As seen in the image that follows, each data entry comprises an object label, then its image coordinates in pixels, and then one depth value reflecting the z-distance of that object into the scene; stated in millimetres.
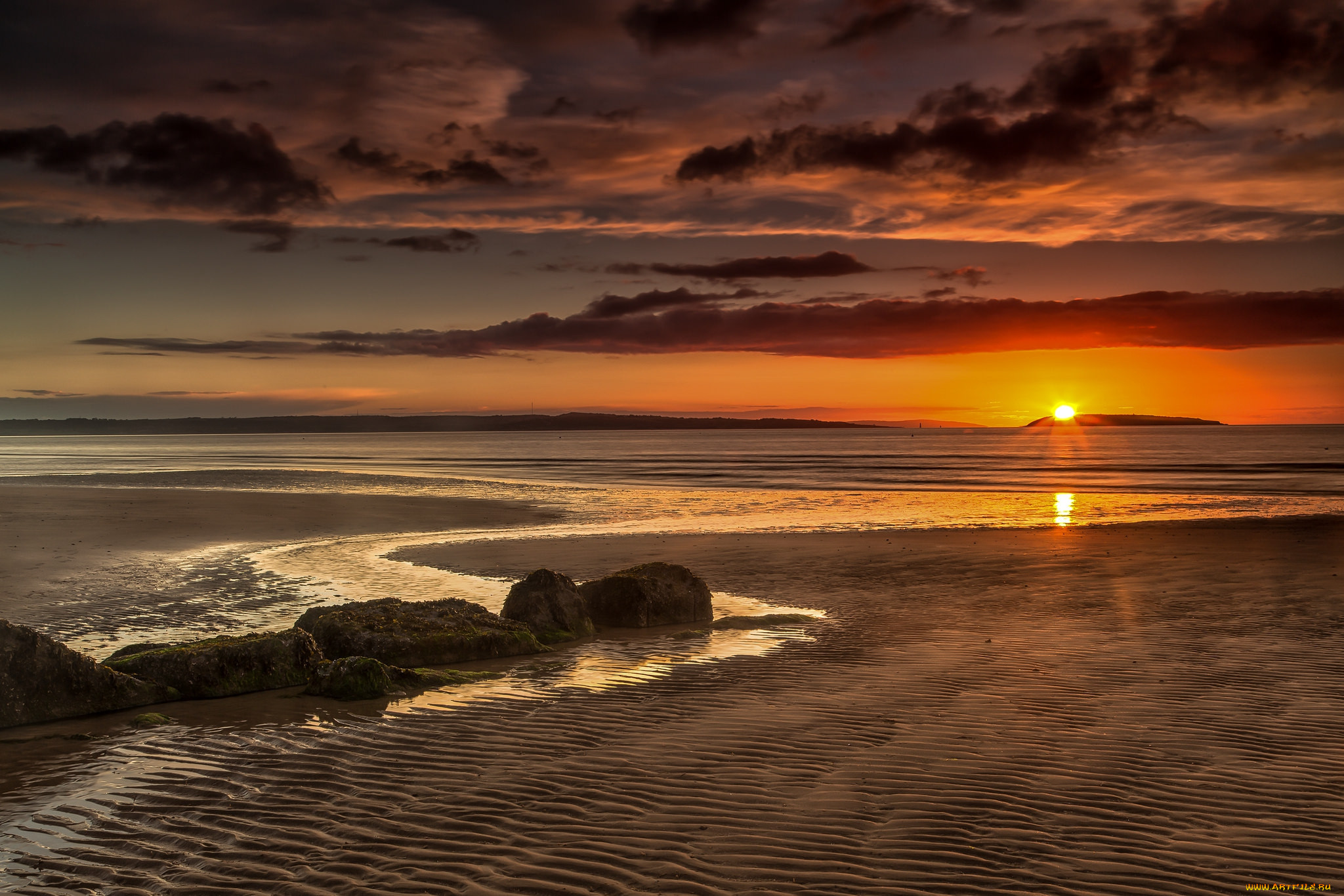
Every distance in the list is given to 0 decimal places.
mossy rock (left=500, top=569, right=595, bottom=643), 12398
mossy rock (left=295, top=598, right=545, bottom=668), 10805
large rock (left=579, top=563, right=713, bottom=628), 13484
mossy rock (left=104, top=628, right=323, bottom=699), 9273
